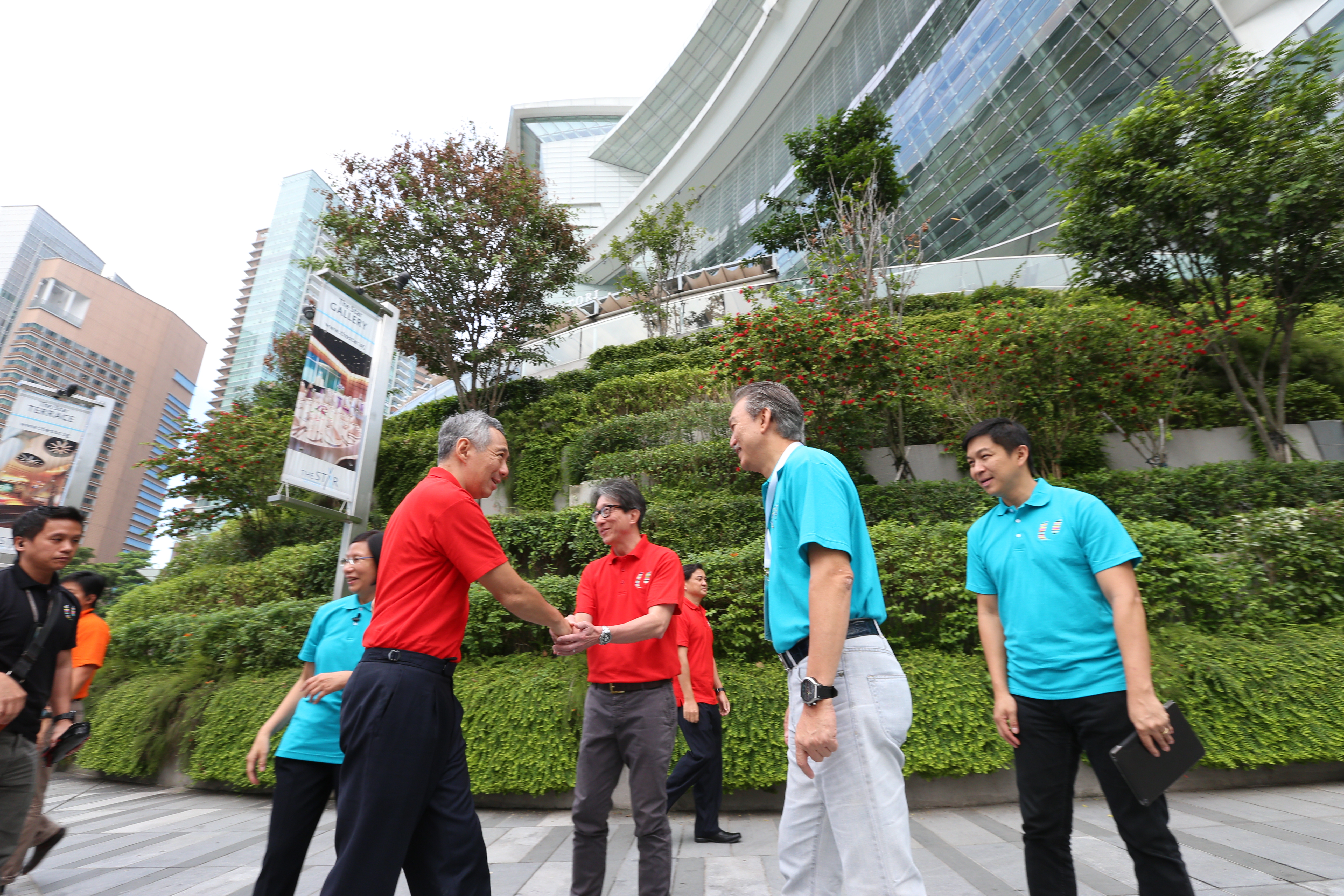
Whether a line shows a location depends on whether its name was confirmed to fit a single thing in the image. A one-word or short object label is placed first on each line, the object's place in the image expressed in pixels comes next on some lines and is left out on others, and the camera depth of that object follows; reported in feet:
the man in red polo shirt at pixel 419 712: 6.34
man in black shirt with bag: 9.50
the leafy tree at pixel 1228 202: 24.59
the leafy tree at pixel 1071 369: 26.35
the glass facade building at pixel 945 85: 65.46
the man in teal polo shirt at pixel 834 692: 5.63
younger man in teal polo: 6.81
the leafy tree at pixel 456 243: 42.68
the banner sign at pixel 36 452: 28.58
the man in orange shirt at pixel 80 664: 11.98
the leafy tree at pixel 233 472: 34.32
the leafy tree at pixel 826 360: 26.21
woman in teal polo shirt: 8.16
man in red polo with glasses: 8.91
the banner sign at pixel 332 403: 20.97
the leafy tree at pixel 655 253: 59.93
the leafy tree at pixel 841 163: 53.72
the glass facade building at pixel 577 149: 189.78
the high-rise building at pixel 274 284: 302.45
